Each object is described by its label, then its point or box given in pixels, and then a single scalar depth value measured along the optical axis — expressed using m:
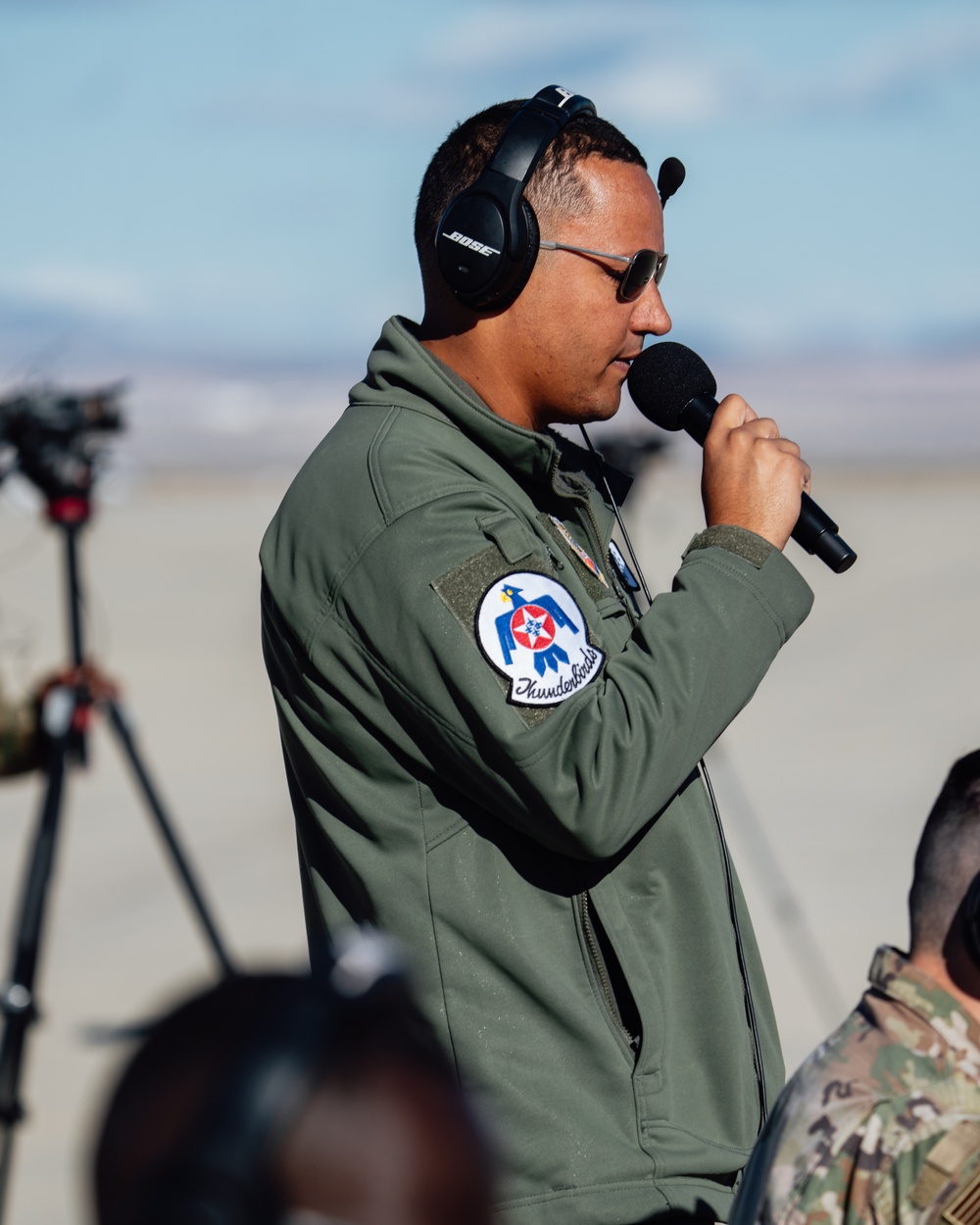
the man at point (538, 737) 5.26
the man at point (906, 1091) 5.05
